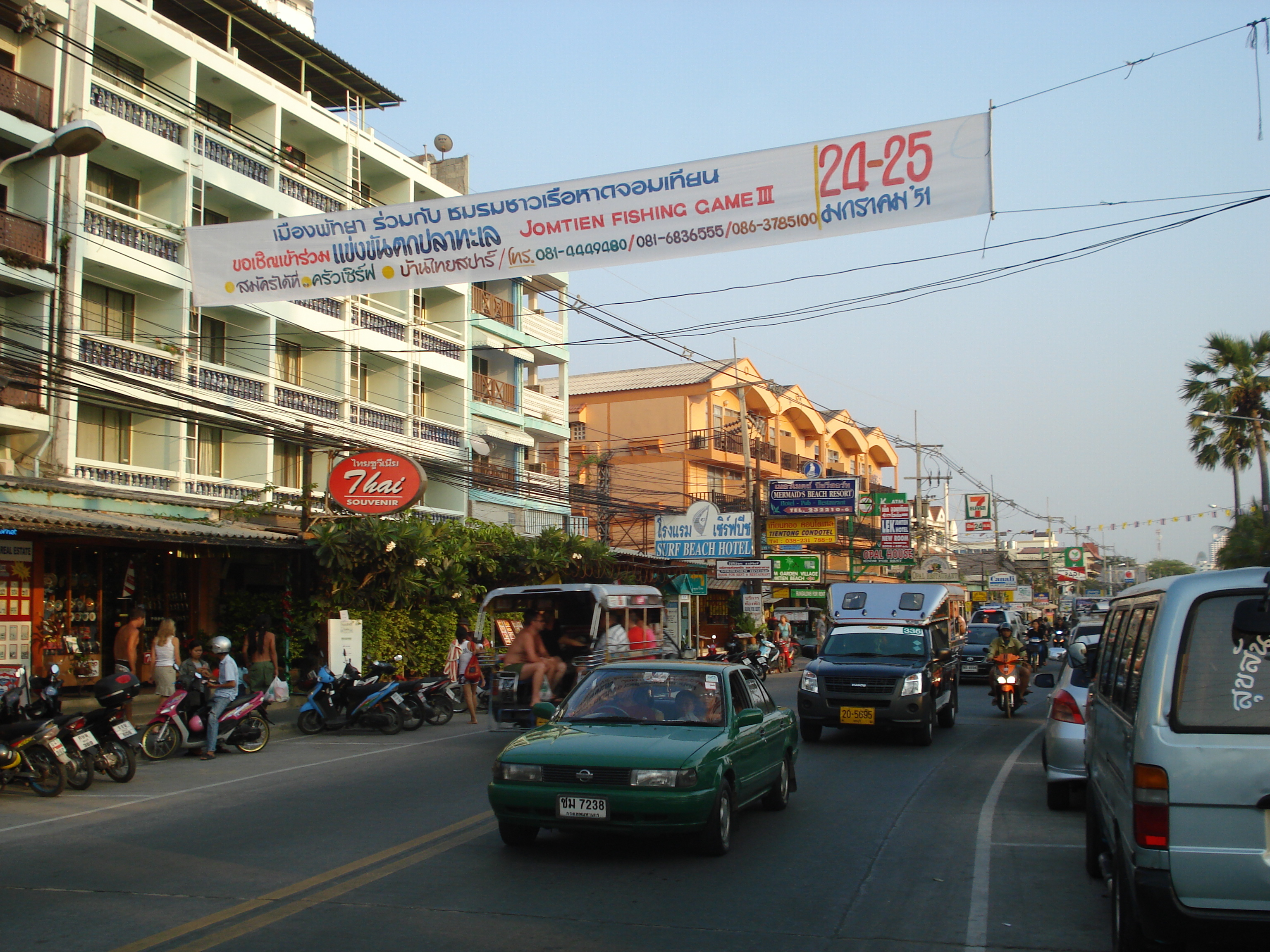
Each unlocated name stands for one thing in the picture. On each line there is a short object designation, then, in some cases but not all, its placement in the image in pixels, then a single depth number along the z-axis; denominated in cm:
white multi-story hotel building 2241
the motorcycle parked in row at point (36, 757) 1155
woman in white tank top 1752
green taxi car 784
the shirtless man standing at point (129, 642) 1756
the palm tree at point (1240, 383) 4225
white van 449
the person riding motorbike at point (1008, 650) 2047
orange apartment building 5356
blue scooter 1786
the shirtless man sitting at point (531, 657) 1577
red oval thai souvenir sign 2175
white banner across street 1011
